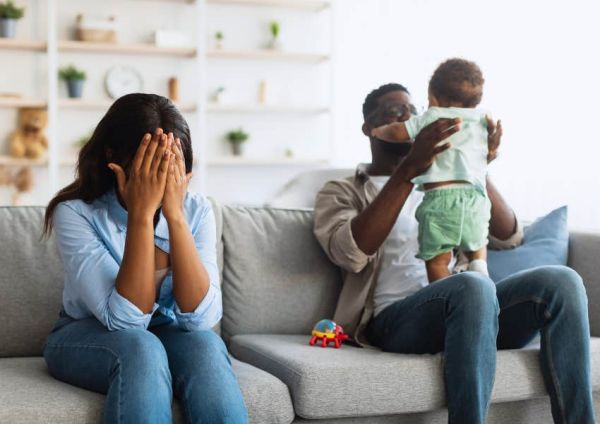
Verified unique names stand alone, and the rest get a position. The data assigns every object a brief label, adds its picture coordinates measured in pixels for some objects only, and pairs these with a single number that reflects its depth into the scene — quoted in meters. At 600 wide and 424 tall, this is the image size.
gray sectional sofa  1.83
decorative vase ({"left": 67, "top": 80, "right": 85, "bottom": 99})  5.51
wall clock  5.73
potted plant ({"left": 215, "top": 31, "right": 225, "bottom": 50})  5.88
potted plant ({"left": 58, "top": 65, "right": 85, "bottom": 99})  5.49
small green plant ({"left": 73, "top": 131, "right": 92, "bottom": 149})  5.69
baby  2.23
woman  1.60
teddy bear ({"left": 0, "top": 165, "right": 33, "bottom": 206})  5.48
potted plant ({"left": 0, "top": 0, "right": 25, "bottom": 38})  5.29
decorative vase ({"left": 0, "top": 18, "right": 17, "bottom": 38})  5.30
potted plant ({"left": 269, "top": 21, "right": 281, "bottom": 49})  5.93
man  1.93
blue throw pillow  2.52
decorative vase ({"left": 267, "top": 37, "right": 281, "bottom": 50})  5.97
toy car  2.21
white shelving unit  5.36
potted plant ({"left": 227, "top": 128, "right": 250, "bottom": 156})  5.92
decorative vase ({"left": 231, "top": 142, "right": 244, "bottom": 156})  5.94
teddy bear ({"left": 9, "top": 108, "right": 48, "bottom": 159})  5.39
